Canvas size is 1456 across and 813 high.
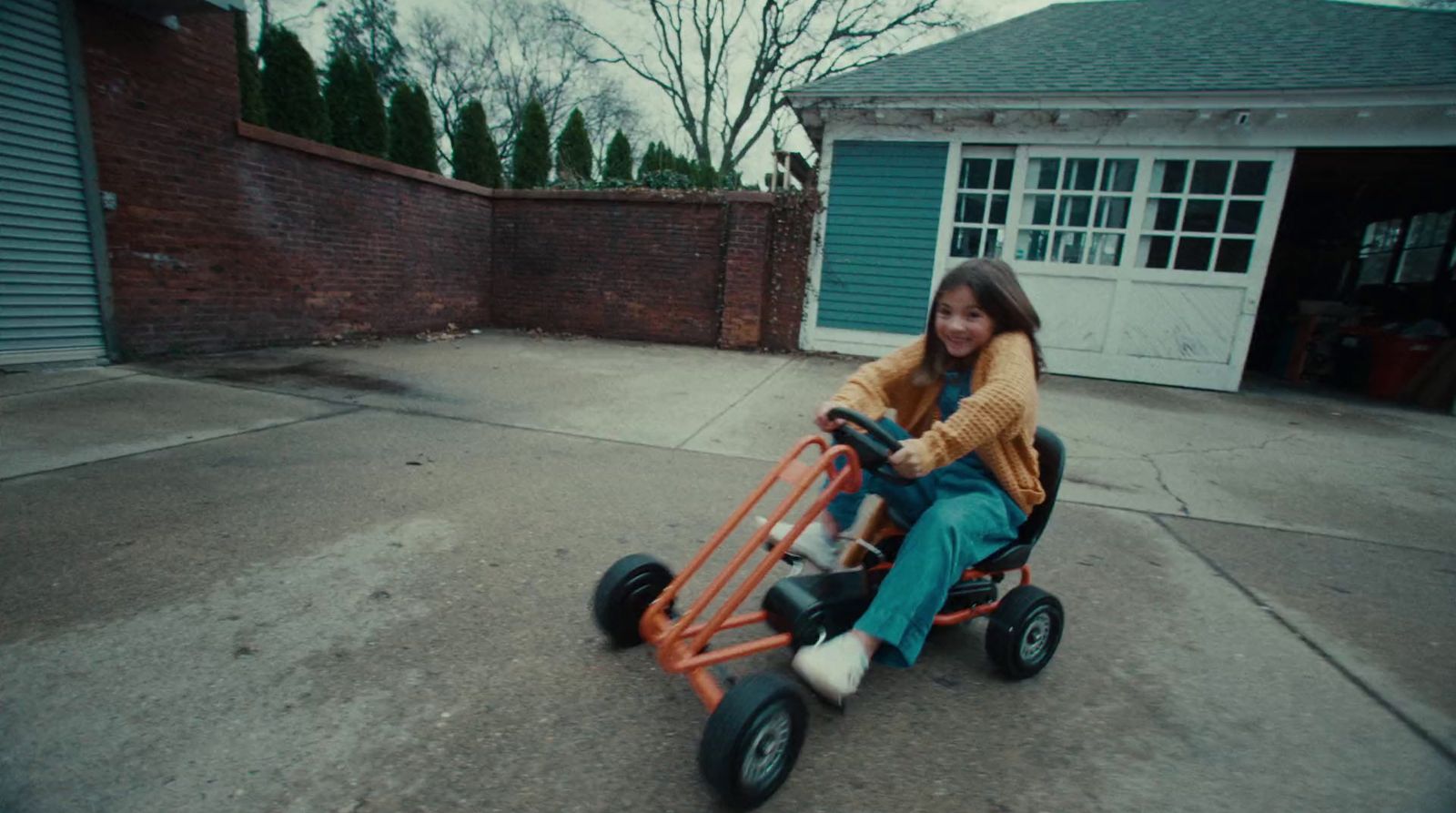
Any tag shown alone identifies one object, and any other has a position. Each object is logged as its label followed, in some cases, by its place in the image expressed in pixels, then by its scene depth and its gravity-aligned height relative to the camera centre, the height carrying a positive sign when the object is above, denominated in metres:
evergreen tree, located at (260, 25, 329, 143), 10.38 +2.85
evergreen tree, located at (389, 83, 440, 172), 11.16 +2.50
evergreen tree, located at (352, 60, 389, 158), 10.93 +2.65
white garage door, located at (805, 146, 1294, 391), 7.77 +0.98
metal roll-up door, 4.80 +0.34
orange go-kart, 1.41 -0.93
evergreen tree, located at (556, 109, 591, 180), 15.74 +3.37
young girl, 1.73 -0.44
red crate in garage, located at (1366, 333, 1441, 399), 8.47 -0.30
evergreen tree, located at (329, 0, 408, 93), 24.77 +9.22
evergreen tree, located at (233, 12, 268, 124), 10.04 +2.62
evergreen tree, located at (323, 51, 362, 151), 11.21 +3.03
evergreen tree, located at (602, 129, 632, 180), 16.58 +3.26
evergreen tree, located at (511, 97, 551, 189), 13.48 +2.70
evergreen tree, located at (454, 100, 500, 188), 12.31 +2.48
